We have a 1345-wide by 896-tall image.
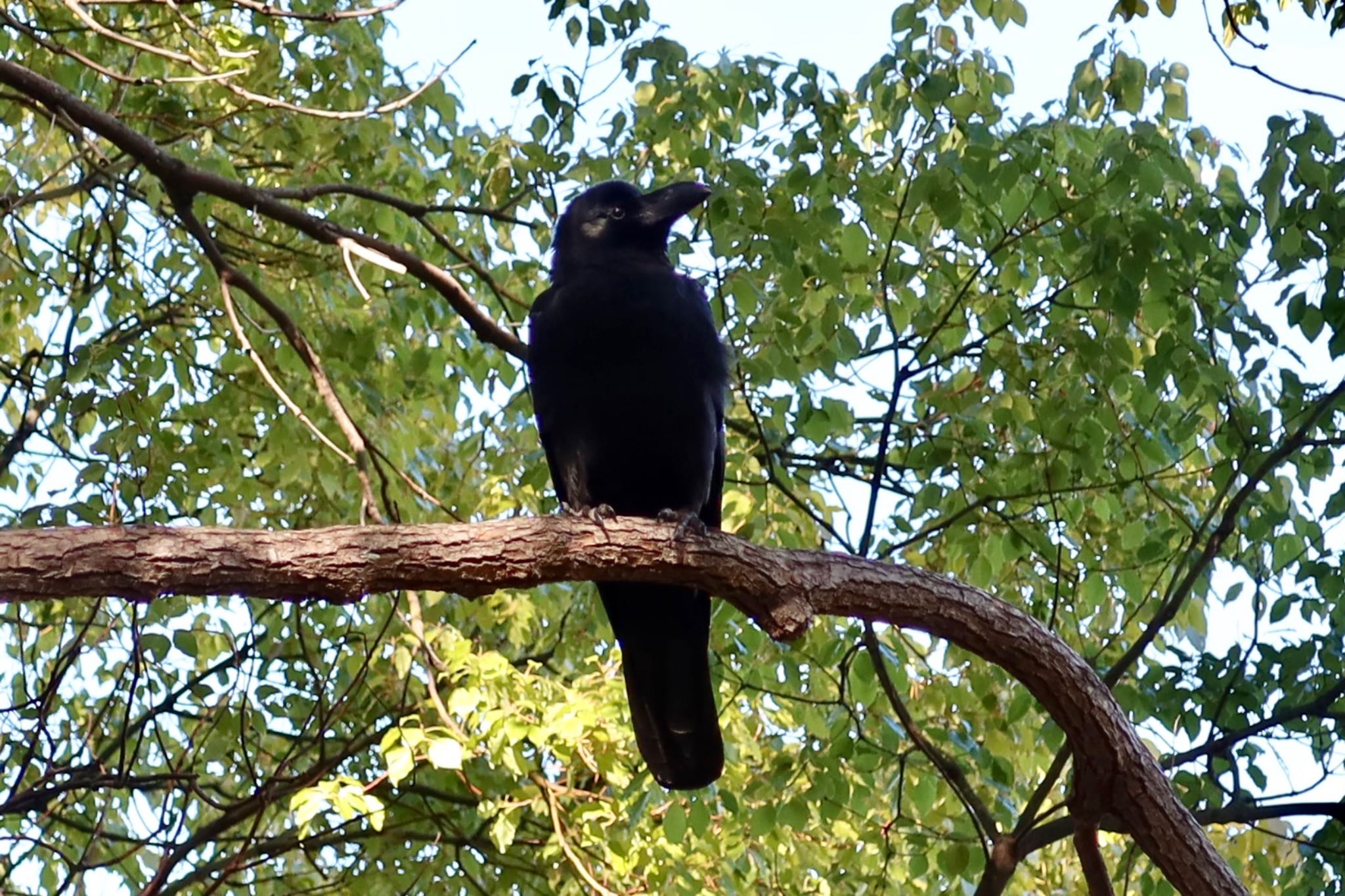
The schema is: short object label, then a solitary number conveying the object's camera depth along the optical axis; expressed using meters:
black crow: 8.72
